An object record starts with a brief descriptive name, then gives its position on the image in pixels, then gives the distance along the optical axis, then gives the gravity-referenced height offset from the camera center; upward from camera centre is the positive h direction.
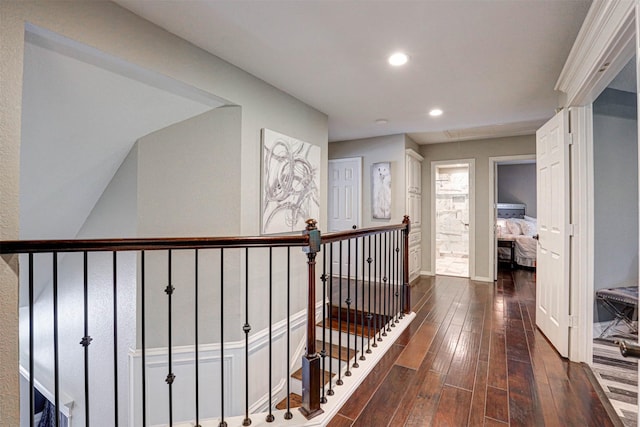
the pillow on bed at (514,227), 6.46 -0.27
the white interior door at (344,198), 5.21 +0.29
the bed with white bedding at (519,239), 6.04 -0.49
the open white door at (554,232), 2.53 -0.16
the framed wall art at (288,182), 2.81 +0.33
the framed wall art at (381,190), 4.90 +0.39
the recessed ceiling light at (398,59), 2.29 +1.19
